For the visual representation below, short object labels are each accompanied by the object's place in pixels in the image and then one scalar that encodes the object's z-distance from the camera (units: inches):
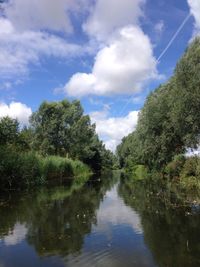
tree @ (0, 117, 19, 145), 1119.3
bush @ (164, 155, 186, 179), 1011.8
